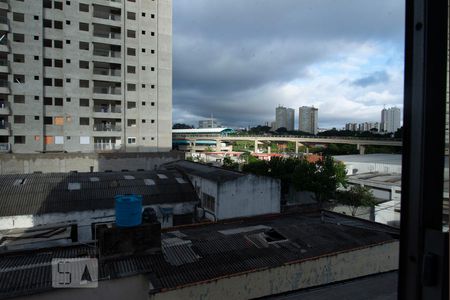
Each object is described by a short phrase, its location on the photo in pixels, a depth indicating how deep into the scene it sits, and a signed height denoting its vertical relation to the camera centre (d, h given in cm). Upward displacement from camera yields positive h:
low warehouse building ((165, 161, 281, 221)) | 2145 -381
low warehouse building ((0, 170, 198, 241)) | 1920 -389
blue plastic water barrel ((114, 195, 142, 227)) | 1032 -235
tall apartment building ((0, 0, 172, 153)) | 3672 +908
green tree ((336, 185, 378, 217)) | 2731 -510
